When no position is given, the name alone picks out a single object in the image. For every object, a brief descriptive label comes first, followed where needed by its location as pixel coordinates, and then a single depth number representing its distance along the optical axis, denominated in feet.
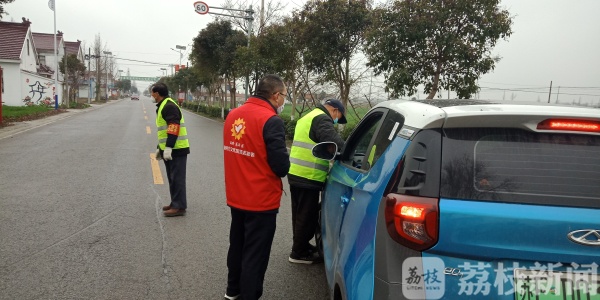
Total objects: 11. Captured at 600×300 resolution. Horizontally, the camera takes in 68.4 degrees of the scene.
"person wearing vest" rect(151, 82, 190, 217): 18.16
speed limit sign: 67.90
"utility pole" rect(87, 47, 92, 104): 169.78
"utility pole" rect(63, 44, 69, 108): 114.75
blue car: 5.94
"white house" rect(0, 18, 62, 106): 104.68
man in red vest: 10.14
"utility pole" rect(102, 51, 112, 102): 196.40
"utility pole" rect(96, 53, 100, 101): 178.76
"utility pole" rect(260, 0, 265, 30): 70.99
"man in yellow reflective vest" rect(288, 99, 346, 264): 13.41
